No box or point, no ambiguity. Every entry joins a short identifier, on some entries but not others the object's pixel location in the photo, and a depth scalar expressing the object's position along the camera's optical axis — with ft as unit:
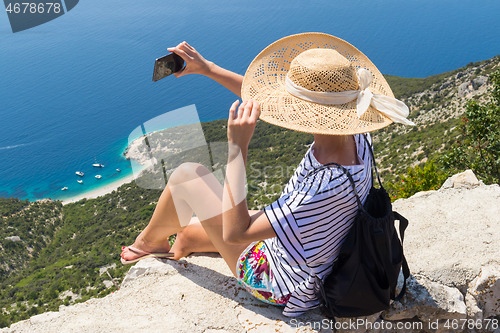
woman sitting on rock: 5.22
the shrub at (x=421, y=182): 15.23
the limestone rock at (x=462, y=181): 10.57
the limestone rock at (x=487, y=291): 7.36
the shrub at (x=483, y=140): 16.49
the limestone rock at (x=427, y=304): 6.98
